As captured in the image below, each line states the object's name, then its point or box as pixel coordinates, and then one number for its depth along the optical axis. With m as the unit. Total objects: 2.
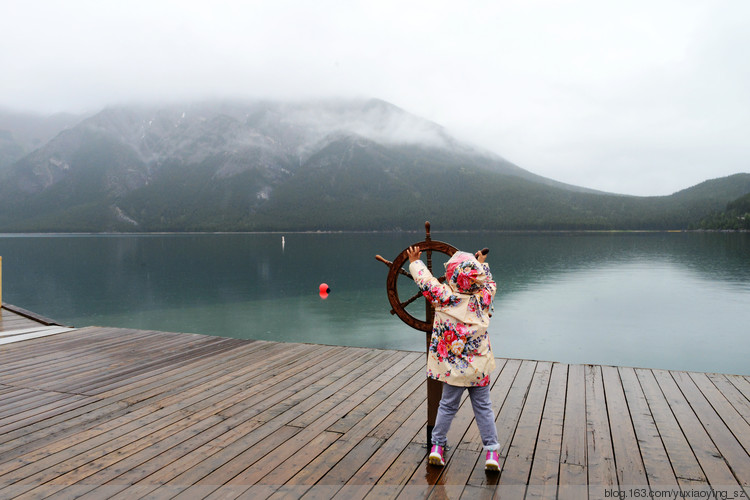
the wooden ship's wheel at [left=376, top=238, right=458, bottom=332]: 3.62
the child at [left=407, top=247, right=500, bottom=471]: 3.09
